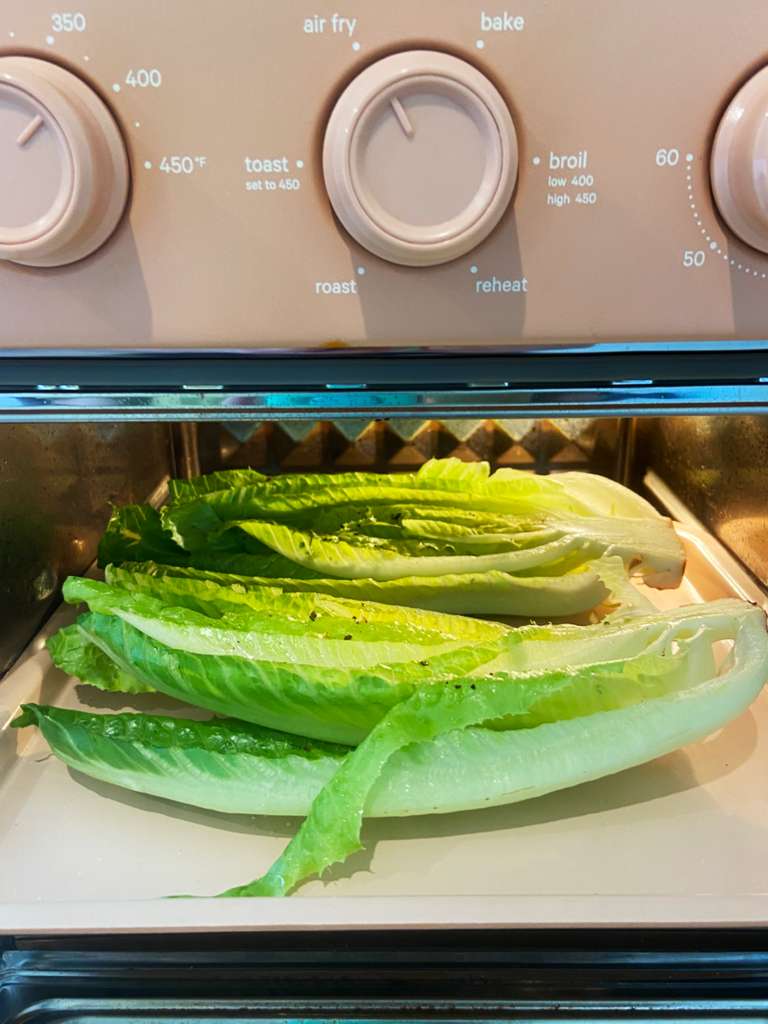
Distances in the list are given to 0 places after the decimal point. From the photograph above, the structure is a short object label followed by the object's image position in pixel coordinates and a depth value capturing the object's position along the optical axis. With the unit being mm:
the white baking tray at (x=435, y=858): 198
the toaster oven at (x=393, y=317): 160
